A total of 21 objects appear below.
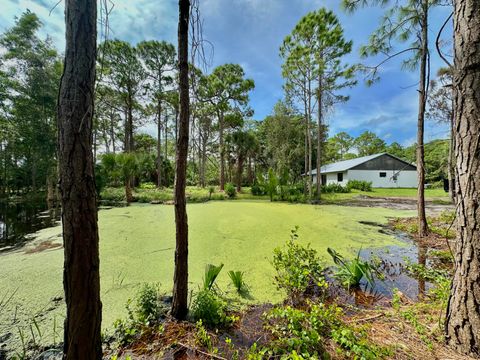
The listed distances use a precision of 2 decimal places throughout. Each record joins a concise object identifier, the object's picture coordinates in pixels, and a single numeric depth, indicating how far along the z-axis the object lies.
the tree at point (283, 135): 14.39
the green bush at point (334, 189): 15.04
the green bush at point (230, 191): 12.20
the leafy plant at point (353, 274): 2.30
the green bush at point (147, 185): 18.09
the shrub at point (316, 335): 1.24
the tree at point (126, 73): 13.67
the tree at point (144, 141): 24.01
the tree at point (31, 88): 10.58
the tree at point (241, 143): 14.64
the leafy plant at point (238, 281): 2.16
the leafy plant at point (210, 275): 1.92
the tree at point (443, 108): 8.41
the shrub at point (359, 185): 16.02
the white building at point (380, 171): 18.00
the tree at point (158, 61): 14.18
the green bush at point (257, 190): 13.33
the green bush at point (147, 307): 1.67
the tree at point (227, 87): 13.80
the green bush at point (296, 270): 2.06
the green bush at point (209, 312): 1.69
